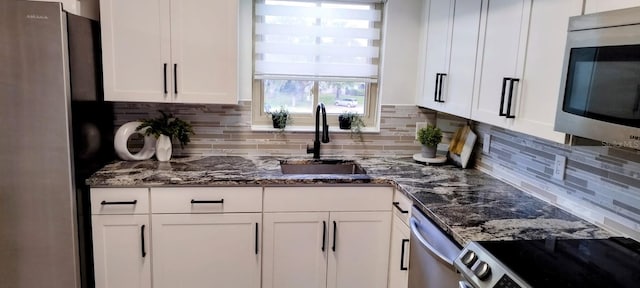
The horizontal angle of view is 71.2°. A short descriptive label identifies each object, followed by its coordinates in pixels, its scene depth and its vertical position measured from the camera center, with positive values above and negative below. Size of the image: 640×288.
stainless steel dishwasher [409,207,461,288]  1.70 -0.66
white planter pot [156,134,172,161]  2.60 -0.38
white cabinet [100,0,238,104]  2.37 +0.18
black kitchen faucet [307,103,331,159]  2.71 -0.28
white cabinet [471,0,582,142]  1.63 +0.14
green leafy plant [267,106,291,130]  2.91 -0.20
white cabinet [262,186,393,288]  2.39 -0.80
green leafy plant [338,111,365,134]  2.99 -0.21
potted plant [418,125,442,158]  2.77 -0.29
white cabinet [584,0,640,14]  1.31 +0.29
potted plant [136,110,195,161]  2.58 -0.29
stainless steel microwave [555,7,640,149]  1.20 +0.06
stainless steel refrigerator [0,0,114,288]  1.97 -0.31
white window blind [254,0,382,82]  2.84 +0.32
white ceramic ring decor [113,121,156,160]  2.50 -0.36
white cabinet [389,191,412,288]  2.28 -0.80
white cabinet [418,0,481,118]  2.26 +0.22
